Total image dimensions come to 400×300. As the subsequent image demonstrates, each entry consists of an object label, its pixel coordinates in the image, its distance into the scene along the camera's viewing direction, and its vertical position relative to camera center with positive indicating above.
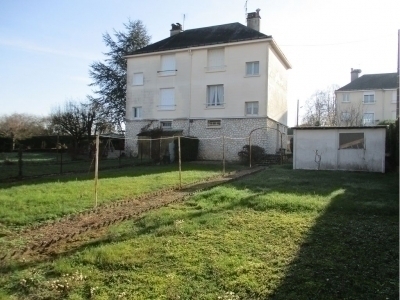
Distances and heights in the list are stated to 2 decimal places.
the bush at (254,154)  22.16 -0.61
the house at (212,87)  24.41 +4.52
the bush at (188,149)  23.16 -0.33
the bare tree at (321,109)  42.44 +5.04
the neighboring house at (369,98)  40.78 +6.23
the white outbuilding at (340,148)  15.93 -0.07
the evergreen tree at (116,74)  36.62 +7.64
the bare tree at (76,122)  31.59 +1.99
